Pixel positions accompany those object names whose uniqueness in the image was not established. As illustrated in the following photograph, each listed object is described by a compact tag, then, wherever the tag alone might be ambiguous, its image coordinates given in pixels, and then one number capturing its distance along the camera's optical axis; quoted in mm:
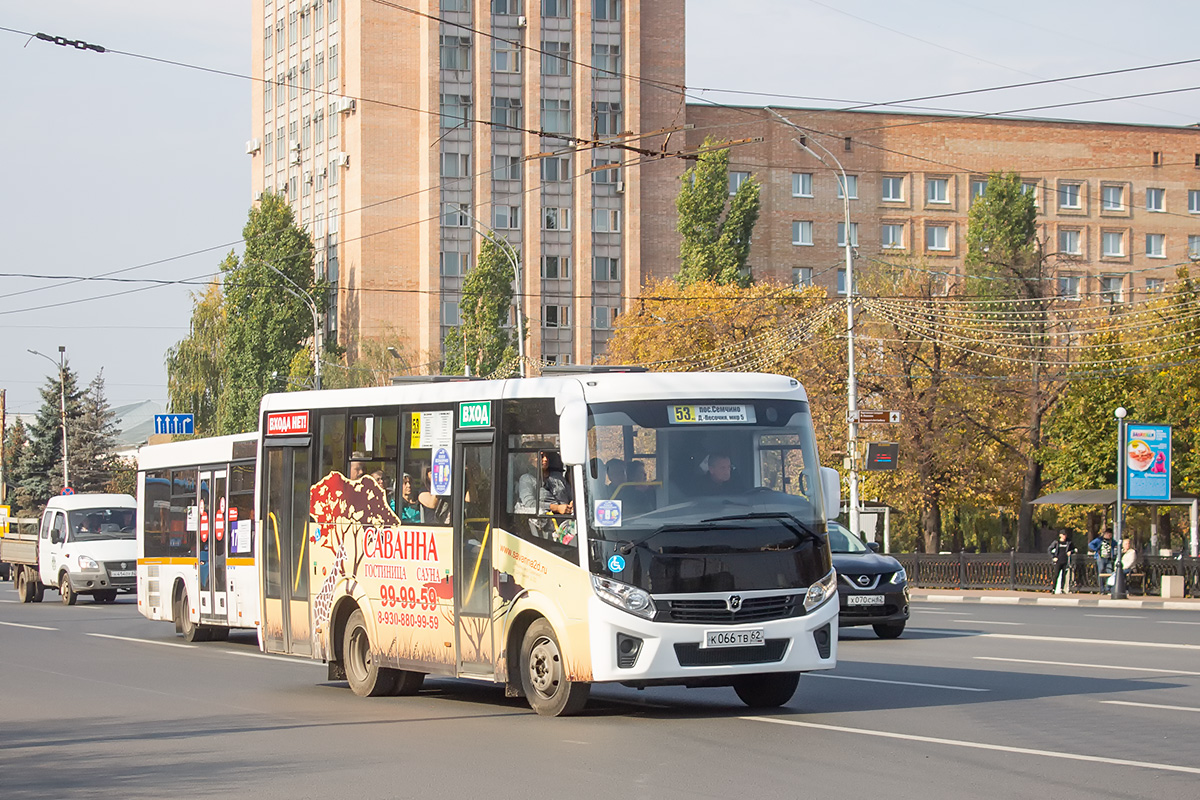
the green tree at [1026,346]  56719
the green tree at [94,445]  86250
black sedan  21859
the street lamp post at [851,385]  41500
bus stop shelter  39750
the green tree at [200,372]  83375
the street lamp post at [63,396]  80744
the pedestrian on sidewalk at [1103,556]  39719
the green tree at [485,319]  77625
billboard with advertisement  37906
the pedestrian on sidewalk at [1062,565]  40219
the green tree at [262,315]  81688
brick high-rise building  85125
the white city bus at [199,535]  21453
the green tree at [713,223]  76125
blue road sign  64812
